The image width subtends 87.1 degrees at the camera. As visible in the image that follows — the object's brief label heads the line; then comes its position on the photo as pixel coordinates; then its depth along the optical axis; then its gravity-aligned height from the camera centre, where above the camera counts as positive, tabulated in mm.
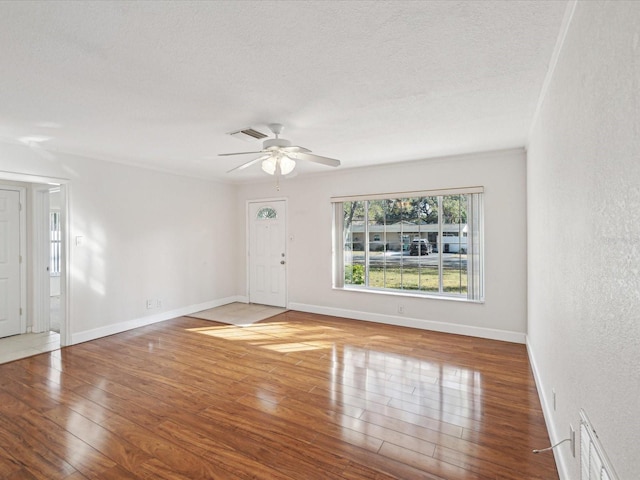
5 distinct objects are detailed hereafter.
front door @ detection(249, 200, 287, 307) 6113 -238
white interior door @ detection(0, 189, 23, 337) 4441 -272
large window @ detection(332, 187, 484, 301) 4461 -53
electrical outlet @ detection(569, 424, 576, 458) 1621 -986
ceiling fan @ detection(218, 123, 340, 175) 3082 +799
